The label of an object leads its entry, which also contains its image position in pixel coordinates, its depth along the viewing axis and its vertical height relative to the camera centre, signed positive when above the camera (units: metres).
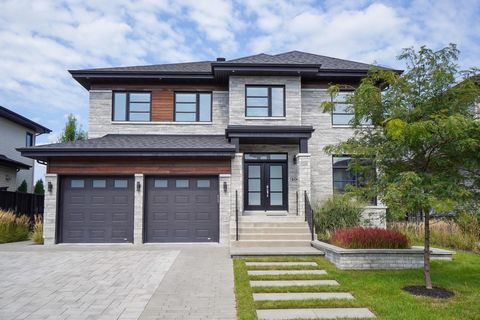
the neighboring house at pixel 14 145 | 21.33 +2.97
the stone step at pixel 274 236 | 12.63 -1.33
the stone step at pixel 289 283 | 7.81 -1.77
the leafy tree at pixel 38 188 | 27.23 +0.52
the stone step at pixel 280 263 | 9.79 -1.71
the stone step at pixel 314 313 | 5.90 -1.81
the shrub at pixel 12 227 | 14.56 -1.21
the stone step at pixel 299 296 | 6.87 -1.79
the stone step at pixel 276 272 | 8.74 -1.74
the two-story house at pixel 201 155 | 14.04 +1.46
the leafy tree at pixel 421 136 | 6.94 +1.05
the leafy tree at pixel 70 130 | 28.14 +4.62
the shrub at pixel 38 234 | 14.18 -1.37
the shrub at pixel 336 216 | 13.27 -0.74
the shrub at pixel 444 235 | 12.77 -1.40
